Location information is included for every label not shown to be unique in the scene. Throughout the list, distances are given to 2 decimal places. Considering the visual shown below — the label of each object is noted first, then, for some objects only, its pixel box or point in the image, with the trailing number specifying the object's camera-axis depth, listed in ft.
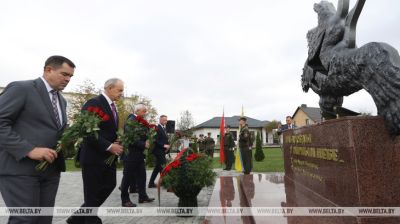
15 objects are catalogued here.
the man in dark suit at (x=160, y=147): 24.51
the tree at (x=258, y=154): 60.13
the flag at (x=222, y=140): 35.70
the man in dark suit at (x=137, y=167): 18.70
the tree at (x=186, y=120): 180.11
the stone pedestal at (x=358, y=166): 9.39
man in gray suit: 7.70
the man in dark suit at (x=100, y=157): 12.59
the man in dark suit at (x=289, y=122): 35.24
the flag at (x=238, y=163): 37.51
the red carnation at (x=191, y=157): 16.28
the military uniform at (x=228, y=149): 45.84
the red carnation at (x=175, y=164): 15.92
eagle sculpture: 9.70
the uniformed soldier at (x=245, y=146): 34.91
